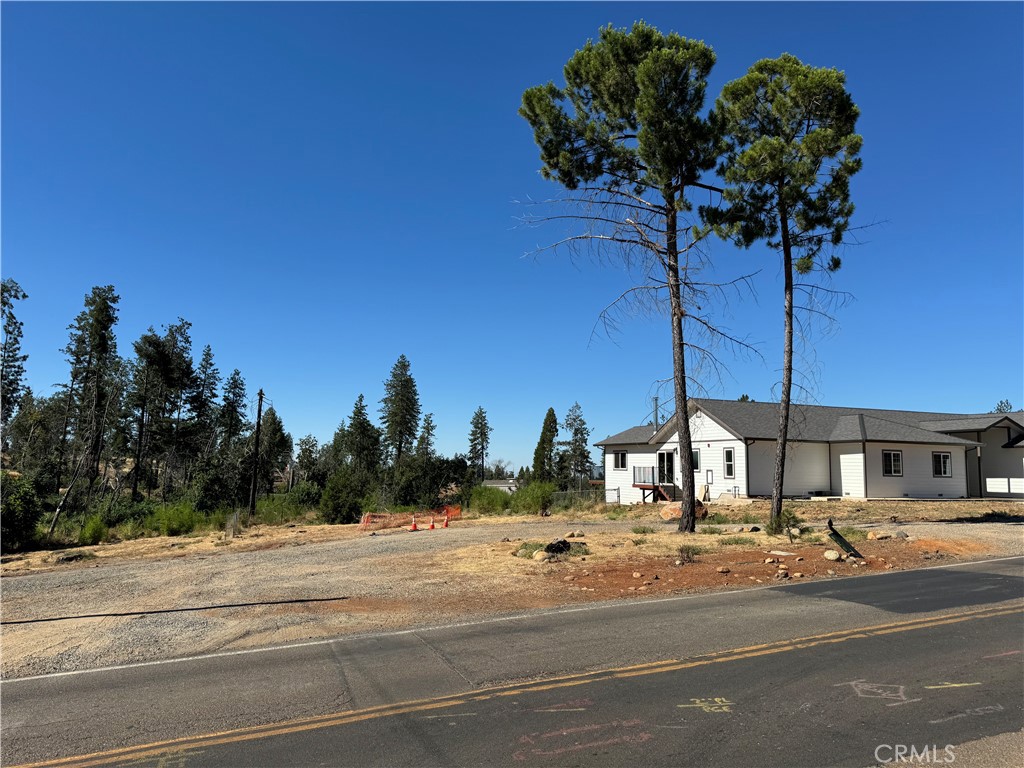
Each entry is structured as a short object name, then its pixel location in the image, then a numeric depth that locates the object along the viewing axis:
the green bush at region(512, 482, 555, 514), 30.64
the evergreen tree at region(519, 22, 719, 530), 17.55
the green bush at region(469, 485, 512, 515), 32.38
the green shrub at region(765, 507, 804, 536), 17.86
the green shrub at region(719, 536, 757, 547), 16.14
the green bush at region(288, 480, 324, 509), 36.75
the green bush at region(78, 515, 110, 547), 22.44
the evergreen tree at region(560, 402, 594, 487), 89.56
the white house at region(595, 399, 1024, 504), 33.66
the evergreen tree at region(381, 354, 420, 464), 82.31
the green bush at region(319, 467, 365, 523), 30.27
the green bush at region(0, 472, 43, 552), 20.84
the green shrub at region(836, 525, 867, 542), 16.72
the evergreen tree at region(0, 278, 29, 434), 44.94
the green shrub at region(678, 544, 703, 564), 13.73
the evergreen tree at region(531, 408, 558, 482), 73.81
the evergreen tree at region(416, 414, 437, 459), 83.94
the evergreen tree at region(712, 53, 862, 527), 18.62
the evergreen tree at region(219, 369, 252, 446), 76.38
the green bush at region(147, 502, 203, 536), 25.81
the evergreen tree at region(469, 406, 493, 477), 117.69
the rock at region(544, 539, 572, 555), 14.97
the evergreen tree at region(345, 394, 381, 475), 78.44
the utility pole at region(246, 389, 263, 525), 32.83
